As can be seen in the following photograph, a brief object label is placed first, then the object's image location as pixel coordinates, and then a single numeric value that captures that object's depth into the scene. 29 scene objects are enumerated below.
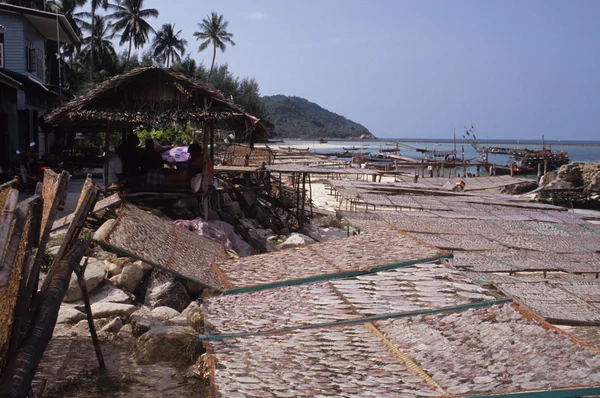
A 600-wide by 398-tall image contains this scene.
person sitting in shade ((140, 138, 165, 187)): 10.31
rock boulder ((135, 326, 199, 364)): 5.11
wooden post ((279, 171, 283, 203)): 15.09
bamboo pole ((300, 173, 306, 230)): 13.27
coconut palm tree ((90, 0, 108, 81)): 40.26
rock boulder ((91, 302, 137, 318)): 6.03
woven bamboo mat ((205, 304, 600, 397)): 2.80
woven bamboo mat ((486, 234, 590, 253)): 8.41
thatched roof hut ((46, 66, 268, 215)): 9.29
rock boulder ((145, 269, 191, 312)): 6.61
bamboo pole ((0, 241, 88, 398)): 2.66
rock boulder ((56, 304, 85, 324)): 5.85
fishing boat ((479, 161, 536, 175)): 38.36
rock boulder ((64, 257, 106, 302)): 6.32
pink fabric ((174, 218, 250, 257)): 9.44
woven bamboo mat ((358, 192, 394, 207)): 12.32
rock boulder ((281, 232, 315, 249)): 10.66
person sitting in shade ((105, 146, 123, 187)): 10.38
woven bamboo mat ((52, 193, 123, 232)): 7.74
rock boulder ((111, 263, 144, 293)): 6.84
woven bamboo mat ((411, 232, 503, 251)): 8.14
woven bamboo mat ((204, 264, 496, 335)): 3.76
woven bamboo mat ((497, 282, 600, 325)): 6.15
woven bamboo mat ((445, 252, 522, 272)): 7.41
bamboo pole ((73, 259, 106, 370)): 4.36
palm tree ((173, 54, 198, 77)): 51.88
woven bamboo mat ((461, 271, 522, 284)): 6.74
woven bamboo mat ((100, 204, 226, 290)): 5.32
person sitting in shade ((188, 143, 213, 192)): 10.27
